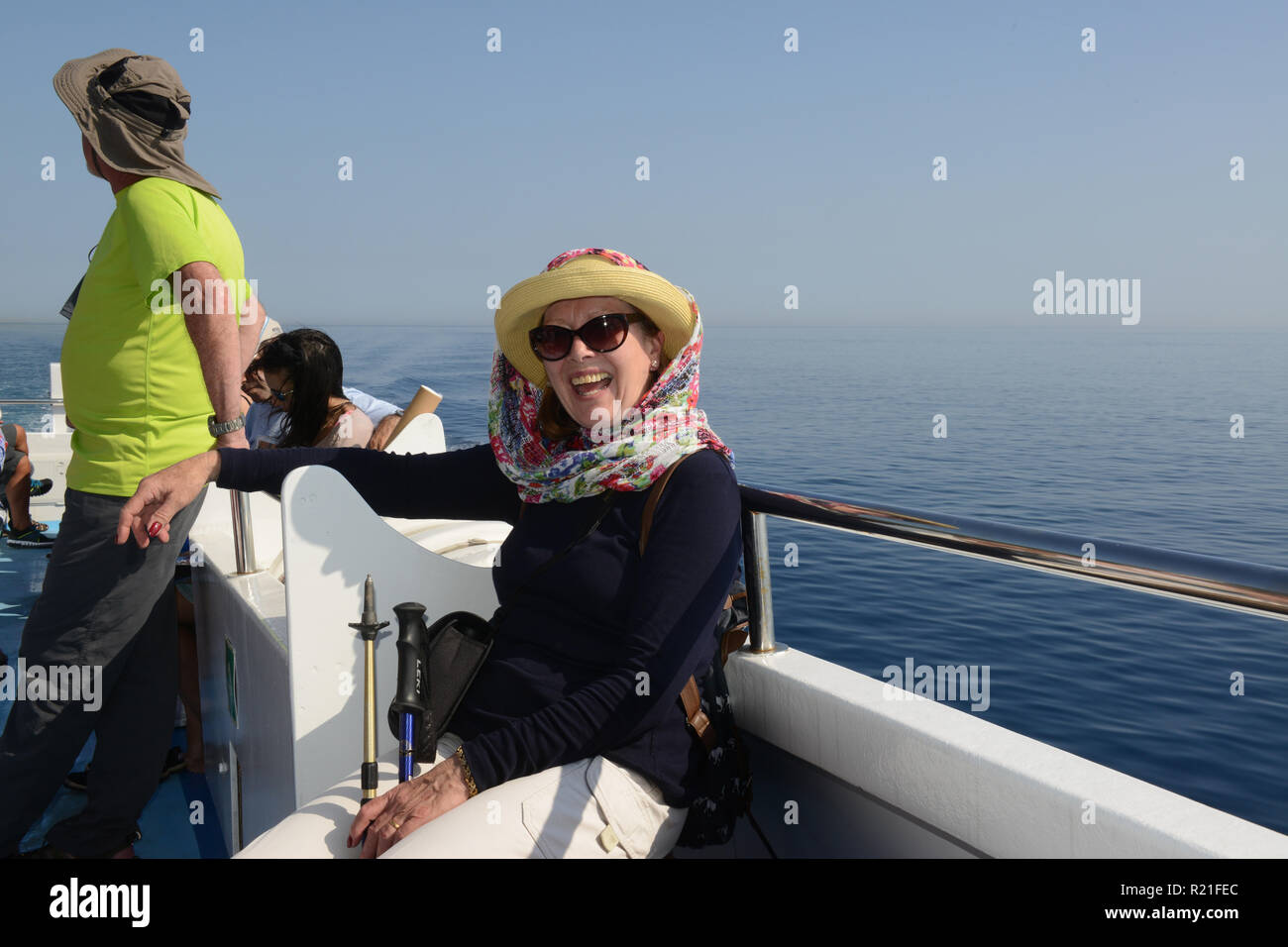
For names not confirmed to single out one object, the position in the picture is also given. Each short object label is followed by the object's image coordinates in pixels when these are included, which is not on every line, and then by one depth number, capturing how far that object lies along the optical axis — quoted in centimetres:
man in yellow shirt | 226
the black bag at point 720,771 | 171
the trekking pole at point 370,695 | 157
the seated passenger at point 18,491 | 708
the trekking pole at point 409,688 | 165
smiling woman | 155
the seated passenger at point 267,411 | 402
